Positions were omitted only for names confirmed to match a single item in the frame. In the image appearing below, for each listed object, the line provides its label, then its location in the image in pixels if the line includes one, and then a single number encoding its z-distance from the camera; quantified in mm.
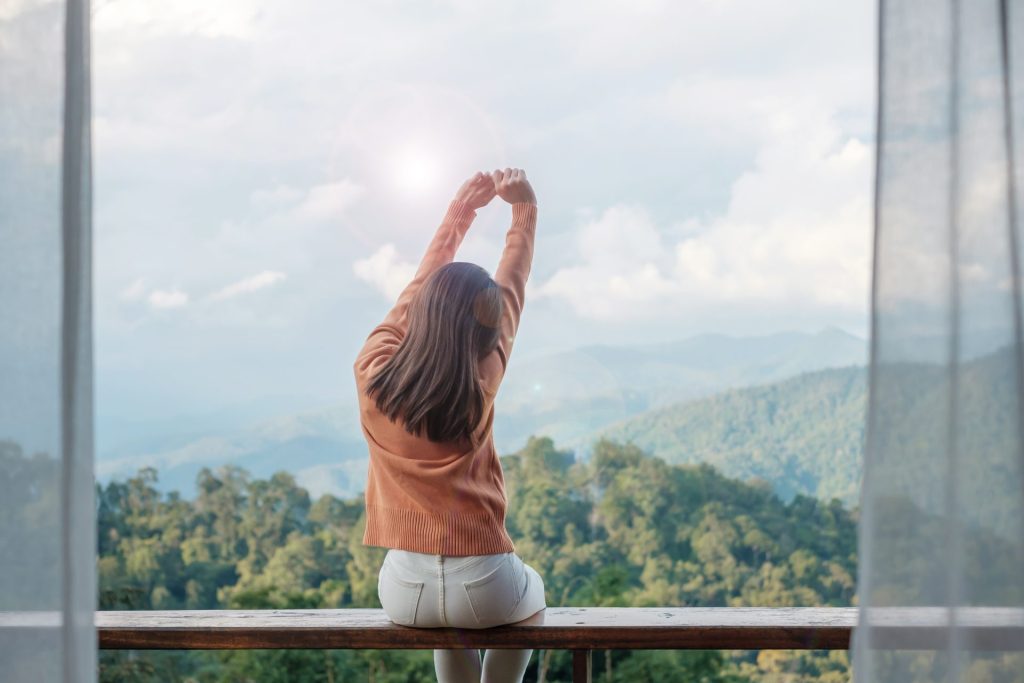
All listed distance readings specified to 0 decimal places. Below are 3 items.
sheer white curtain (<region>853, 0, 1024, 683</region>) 1448
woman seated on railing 1773
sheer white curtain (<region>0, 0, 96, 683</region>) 1450
